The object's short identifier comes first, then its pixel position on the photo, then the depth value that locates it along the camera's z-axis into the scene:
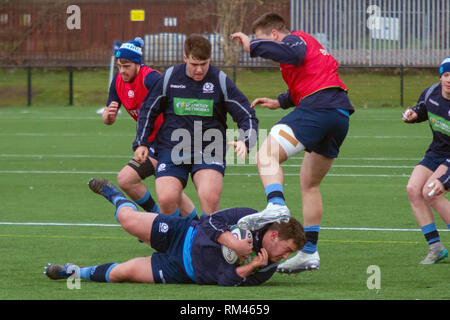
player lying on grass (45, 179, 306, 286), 14.09
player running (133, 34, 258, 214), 17.41
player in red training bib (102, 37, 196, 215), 19.17
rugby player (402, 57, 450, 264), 17.12
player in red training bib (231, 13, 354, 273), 15.38
